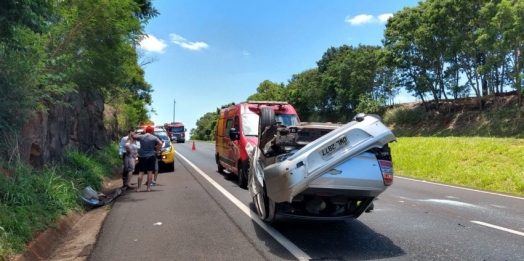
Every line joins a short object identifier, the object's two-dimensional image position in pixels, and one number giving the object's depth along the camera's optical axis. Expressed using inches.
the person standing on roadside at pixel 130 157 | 464.4
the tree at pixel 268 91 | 2890.7
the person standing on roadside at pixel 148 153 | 448.1
